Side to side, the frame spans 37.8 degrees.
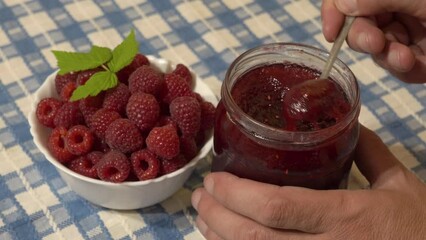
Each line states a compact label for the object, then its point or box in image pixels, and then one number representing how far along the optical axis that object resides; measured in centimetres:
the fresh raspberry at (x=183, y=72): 83
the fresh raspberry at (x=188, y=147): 75
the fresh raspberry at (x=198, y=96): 79
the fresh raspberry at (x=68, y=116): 76
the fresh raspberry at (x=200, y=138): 79
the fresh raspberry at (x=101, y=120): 74
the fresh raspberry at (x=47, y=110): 78
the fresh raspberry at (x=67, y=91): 79
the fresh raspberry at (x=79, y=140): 73
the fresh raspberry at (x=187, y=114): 74
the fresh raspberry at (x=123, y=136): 71
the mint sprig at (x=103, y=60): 77
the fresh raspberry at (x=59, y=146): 74
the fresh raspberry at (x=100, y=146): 76
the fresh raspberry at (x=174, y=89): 78
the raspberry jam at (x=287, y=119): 60
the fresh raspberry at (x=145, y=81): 76
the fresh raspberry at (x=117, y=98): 76
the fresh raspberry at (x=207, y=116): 77
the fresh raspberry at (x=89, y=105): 77
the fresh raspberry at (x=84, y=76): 79
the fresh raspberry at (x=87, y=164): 73
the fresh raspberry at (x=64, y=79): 81
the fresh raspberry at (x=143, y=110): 73
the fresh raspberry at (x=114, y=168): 71
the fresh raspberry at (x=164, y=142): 71
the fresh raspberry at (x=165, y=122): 75
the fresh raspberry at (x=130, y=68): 81
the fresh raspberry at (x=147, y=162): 72
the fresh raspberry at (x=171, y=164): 73
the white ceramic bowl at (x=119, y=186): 72
